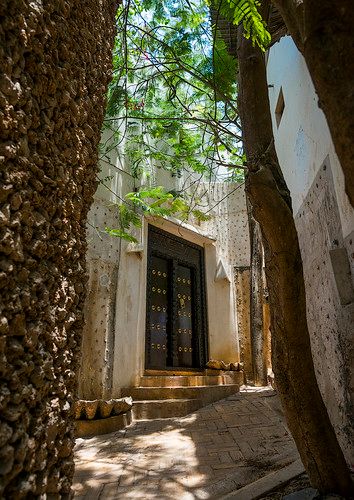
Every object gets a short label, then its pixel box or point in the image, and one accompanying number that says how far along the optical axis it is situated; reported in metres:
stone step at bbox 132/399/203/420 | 5.65
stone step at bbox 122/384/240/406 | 6.09
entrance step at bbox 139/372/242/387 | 6.48
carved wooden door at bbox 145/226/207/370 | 7.65
